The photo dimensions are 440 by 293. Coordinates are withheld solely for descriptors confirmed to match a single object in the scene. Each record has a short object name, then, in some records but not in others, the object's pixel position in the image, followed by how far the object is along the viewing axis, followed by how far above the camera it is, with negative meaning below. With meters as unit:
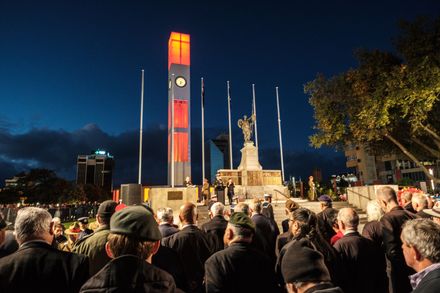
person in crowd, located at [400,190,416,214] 5.80 -0.50
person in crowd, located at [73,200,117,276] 3.37 -0.75
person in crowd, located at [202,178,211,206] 17.95 -0.54
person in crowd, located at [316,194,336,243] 4.70 -0.74
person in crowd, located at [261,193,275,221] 7.99 -0.84
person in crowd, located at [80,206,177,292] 1.71 -0.49
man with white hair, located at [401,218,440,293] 2.16 -0.58
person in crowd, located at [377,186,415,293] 4.21 -1.07
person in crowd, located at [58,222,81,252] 7.21 -1.16
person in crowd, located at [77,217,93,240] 6.84 -0.91
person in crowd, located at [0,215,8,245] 3.33 -0.47
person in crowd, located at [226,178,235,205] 18.36 -0.55
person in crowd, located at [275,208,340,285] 3.27 -0.65
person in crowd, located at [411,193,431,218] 5.11 -0.47
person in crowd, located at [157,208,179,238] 4.67 -0.69
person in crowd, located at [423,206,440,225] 3.99 -0.53
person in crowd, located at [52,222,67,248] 6.14 -1.01
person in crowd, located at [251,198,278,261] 5.14 -0.97
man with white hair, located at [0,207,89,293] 2.25 -0.64
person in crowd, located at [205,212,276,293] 2.70 -0.87
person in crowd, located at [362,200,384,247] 4.59 -0.78
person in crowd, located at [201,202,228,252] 4.46 -0.78
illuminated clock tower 45.22 +13.78
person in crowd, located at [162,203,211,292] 3.97 -0.95
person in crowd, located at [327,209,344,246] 4.41 -0.76
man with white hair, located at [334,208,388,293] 3.63 -1.11
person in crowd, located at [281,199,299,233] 4.96 -0.45
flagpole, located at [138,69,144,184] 17.13 +2.20
